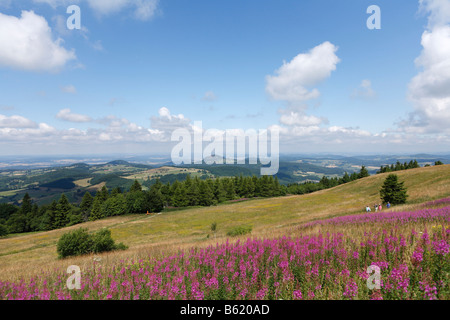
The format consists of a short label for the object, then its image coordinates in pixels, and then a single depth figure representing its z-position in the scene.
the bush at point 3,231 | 64.75
